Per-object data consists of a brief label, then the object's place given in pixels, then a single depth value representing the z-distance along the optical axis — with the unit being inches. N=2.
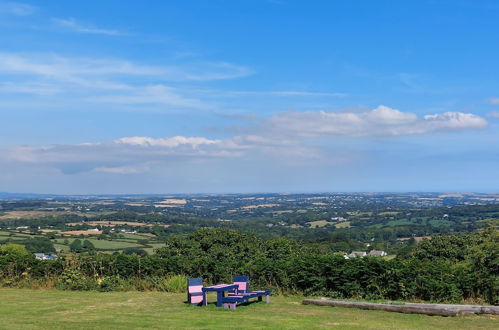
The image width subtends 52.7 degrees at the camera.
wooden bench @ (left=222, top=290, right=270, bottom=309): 536.7
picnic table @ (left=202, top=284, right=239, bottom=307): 542.9
